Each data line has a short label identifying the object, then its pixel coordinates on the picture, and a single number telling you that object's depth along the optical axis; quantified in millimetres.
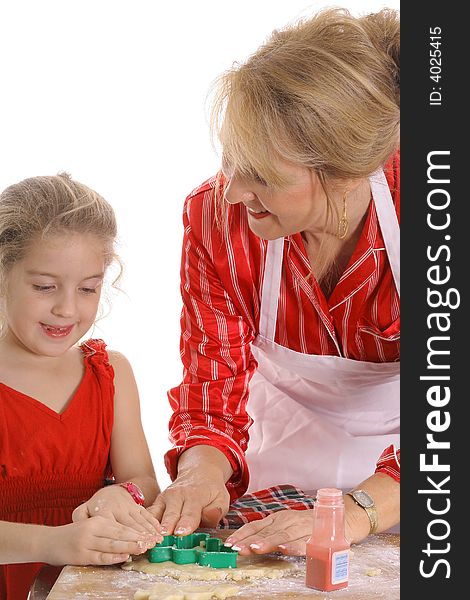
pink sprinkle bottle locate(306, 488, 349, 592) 1604
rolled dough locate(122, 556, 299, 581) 1643
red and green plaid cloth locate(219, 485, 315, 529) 1882
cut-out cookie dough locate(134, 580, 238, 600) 1574
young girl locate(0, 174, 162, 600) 1897
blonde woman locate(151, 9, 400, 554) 1798
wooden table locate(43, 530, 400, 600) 1590
